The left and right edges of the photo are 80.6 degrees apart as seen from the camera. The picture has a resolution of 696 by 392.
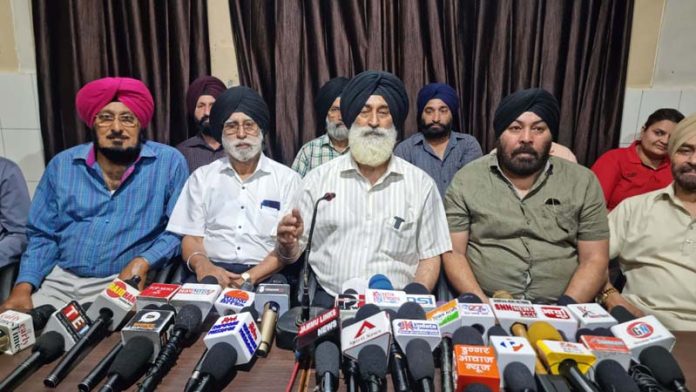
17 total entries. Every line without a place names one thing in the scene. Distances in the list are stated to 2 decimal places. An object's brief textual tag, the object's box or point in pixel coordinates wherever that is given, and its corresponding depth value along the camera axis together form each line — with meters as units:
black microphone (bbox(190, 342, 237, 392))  0.98
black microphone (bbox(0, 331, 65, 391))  1.01
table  1.05
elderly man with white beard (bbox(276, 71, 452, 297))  1.90
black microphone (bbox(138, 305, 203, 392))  1.01
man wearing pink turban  2.13
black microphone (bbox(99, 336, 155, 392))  0.99
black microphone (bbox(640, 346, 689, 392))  1.00
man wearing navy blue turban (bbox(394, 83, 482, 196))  2.87
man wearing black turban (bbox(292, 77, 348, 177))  2.85
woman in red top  2.82
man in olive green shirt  1.93
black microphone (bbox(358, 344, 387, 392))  0.94
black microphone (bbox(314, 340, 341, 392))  0.98
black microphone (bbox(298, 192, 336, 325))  1.27
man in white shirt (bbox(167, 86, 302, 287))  2.21
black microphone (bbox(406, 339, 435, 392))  0.95
